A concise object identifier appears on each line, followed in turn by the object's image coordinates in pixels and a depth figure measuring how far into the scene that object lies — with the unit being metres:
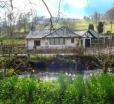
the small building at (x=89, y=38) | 26.20
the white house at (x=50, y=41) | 25.91
